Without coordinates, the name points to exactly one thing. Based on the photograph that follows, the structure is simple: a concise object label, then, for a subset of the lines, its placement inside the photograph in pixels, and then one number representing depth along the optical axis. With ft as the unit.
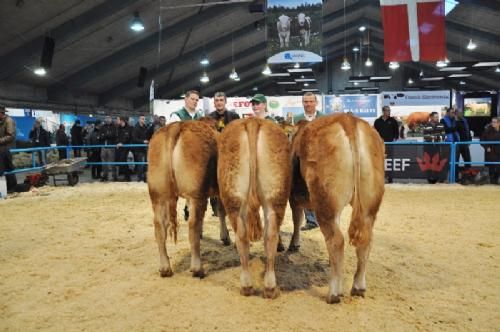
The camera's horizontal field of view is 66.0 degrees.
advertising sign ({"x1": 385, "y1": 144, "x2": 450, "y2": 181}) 32.73
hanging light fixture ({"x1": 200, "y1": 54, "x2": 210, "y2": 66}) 67.10
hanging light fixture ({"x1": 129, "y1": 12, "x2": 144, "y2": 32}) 42.72
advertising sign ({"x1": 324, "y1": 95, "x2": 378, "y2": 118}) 53.57
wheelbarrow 34.27
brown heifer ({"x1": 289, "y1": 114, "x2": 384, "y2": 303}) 10.37
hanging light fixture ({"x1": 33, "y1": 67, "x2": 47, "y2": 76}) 46.65
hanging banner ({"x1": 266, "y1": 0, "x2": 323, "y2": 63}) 30.25
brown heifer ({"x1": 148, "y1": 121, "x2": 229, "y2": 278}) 12.26
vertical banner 49.01
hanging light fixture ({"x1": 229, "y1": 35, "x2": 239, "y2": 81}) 73.17
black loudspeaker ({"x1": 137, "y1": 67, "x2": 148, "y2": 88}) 68.08
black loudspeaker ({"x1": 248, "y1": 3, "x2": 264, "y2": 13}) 50.67
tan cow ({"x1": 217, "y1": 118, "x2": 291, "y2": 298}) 11.05
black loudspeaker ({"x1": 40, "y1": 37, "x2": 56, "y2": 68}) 45.52
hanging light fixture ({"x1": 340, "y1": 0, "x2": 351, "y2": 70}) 64.44
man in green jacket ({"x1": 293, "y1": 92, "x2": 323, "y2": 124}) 16.07
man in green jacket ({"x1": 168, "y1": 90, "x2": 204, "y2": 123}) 16.83
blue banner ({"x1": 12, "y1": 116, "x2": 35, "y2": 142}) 54.13
